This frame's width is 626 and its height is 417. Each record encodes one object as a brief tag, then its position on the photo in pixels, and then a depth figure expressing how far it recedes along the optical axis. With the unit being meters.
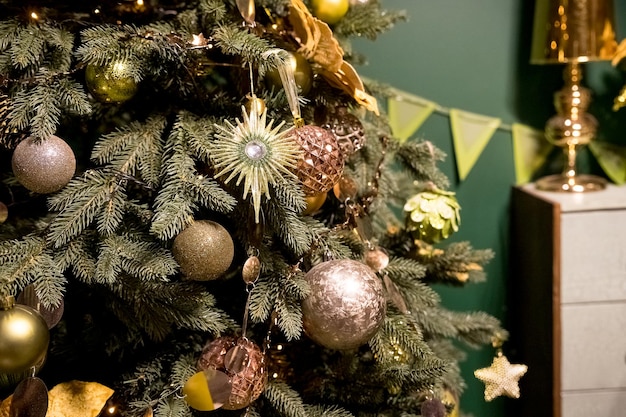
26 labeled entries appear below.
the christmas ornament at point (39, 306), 0.77
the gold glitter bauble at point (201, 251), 0.73
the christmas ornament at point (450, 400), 0.98
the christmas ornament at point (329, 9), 0.95
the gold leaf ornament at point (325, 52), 0.83
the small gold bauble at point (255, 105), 0.77
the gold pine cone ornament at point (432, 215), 1.03
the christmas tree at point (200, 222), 0.74
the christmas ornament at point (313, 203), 0.84
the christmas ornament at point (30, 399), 0.75
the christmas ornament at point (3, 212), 0.82
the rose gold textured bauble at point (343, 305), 0.75
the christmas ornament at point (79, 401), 0.84
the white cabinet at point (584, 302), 1.23
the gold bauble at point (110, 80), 0.77
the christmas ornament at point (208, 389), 0.73
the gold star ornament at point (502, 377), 0.91
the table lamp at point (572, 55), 1.32
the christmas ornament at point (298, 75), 0.85
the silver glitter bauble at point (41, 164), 0.74
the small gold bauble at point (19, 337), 0.69
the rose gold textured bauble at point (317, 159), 0.77
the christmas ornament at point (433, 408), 0.91
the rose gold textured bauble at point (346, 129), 0.90
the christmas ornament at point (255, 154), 0.71
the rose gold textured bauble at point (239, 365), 0.77
